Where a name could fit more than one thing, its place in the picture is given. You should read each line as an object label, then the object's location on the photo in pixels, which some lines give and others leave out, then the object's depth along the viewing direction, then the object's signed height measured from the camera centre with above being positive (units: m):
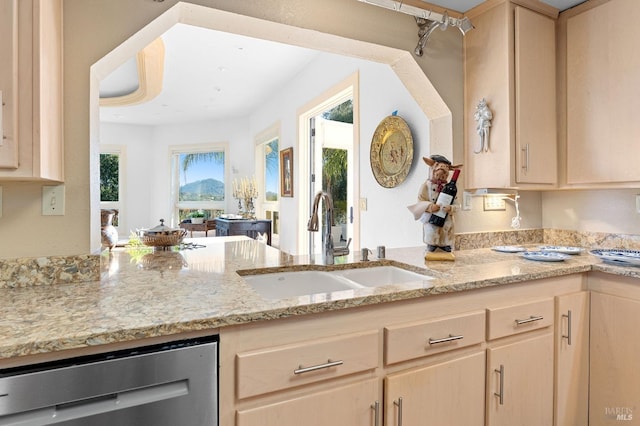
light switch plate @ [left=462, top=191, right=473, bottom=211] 2.12 +0.07
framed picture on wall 4.48 +0.52
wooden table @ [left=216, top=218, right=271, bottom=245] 4.76 -0.19
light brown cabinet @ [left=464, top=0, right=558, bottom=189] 1.92 +0.65
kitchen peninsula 0.89 -0.31
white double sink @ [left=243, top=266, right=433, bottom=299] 1.54 -0.31
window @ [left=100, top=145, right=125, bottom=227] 6.79 +0.71
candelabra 5.75 +0.30
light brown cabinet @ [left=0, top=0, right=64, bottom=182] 0.96 +0.35
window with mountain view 6.82 +0.62
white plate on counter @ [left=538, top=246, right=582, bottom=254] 1.90 -0.21
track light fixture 1.67 +0.96
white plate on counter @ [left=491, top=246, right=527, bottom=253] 2.01 -0.22
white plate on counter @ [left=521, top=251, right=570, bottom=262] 1.70 -0.22
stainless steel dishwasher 0.78 -0.41
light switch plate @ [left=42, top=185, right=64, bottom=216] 1.28 +0.05
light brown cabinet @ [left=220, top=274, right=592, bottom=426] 0.99 -0.49
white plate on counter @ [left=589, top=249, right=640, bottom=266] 1.58 -0.21
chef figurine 1.74 +0.00
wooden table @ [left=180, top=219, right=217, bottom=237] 5.77 -0.21
